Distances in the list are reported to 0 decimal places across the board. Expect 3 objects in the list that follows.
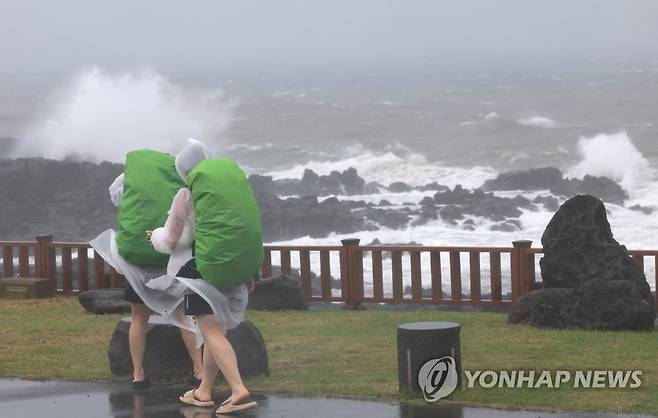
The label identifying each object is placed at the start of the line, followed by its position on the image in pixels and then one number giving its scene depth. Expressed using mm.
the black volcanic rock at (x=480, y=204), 37906
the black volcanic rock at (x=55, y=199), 34531
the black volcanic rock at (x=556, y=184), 43219
